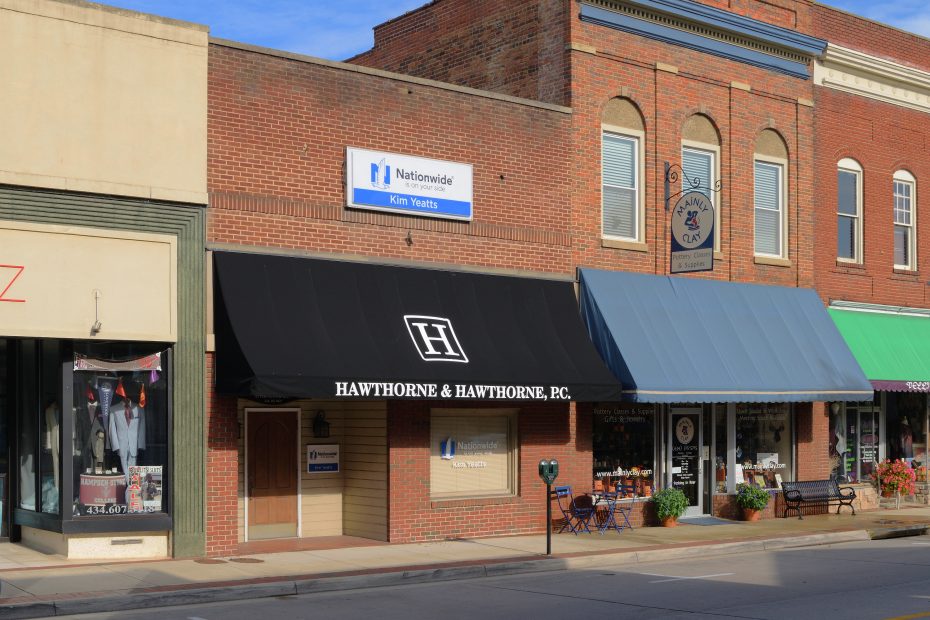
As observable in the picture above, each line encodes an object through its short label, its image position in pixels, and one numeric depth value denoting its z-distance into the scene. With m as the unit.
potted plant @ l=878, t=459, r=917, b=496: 26.77
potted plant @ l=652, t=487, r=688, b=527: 22.25
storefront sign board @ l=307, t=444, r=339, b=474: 20.12
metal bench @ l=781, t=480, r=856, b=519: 24.67
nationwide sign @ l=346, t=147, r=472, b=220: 19.31
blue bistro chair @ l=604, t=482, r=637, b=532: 21.55
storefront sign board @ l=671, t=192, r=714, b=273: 21.86
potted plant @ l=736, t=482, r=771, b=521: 23.75
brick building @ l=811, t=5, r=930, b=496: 26.52
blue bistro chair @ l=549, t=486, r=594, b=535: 21.23
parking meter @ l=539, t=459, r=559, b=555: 17.88
